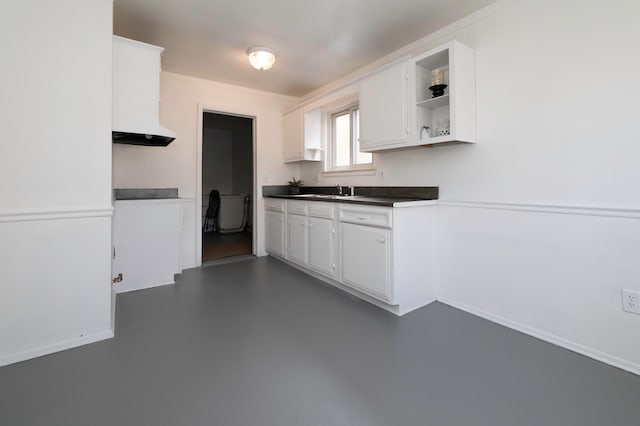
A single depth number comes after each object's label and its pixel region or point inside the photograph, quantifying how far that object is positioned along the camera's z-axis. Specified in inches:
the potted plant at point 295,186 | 179.9
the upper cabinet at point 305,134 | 159.0
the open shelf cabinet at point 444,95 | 89.4
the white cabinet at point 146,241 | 112.2
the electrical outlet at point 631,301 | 65.1
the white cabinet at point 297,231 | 134.1
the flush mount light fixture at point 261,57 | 116.4
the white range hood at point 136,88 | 91.4
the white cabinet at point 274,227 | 153.6
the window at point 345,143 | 146.8
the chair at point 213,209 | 263.7
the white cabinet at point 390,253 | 91.5
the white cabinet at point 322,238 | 116.3
